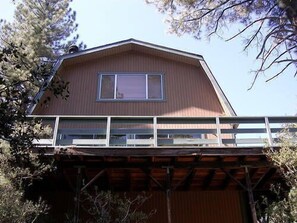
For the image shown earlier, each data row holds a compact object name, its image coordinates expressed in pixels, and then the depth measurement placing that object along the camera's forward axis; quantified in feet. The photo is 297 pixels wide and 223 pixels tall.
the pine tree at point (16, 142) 13.75
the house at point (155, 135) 27.81
